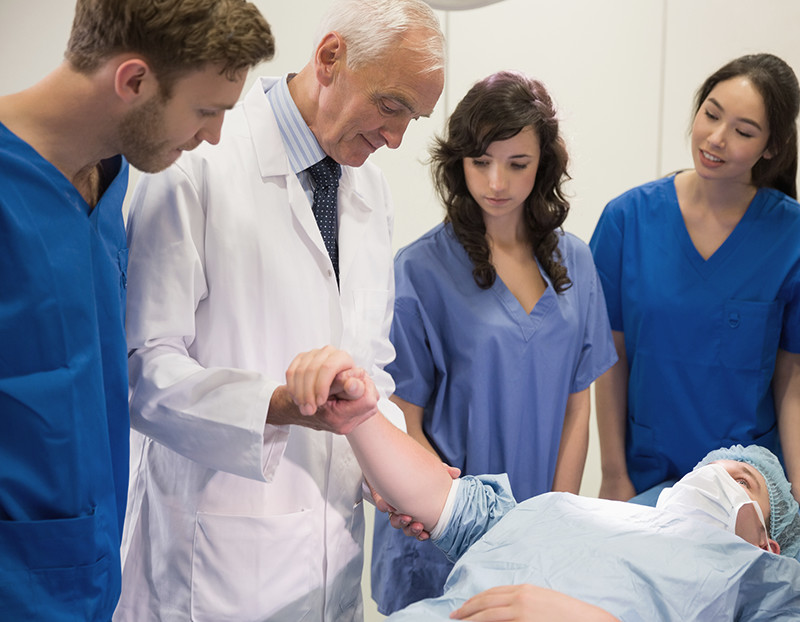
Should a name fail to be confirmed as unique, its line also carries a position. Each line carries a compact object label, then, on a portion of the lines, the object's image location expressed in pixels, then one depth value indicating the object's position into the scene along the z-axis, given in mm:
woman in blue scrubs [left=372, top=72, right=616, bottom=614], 1779
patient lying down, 1267
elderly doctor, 1212
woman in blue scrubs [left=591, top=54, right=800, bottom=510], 1954
